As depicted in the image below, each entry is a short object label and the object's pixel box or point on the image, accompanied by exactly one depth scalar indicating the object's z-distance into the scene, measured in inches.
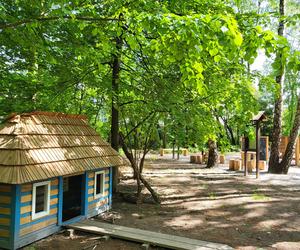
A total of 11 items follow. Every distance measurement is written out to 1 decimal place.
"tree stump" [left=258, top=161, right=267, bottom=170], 718.5
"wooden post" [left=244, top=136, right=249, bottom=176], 595.7
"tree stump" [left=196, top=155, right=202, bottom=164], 845.0
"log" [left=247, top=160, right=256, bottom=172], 696.7
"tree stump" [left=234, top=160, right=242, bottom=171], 686.5
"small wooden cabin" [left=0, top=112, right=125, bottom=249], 212.6
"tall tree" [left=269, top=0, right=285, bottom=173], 623.8
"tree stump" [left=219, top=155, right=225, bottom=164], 874.1
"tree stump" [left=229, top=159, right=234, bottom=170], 693.3
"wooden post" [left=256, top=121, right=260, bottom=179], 559.3
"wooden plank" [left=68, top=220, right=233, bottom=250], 219.8
